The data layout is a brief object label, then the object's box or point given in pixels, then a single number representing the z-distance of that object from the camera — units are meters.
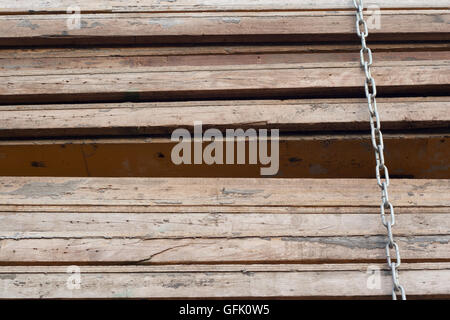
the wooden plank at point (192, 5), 2.62
